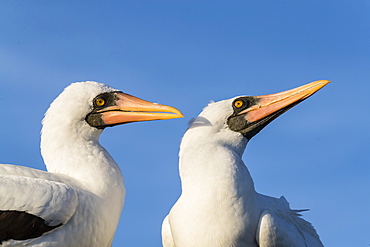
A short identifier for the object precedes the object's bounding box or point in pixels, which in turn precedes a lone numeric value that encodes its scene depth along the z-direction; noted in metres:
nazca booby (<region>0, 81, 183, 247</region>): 18.03
